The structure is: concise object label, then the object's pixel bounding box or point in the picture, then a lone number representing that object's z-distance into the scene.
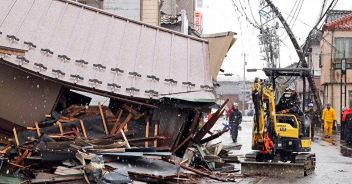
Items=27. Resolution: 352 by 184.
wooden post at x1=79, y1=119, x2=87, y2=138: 14.11
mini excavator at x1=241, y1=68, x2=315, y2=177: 14.84
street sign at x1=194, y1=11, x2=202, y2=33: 52.58
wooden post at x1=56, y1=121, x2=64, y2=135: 14.05
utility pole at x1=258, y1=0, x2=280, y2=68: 37.38
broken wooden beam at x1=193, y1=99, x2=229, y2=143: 16.34
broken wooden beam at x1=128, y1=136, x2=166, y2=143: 14.29
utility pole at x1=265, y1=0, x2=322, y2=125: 31.73
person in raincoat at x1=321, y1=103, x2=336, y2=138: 32.28
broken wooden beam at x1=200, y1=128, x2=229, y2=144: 17.19
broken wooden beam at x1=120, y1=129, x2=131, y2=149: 13.35
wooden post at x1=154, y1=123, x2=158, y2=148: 14.59
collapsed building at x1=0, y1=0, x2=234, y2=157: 14.61
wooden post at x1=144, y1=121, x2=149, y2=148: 14.52
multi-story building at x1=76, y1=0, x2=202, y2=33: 24.83
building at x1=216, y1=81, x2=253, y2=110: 119.75
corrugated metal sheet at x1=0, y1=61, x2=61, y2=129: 14.52
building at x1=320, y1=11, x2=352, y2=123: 45.41
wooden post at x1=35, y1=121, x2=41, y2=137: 13.94
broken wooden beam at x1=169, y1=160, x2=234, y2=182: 13.36
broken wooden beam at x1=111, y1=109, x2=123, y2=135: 14.56
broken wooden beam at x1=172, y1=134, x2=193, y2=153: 15.41
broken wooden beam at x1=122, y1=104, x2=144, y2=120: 15.02
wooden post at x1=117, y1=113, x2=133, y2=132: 14.60
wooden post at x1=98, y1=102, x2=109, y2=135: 14.44
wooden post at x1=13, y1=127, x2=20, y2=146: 13.53
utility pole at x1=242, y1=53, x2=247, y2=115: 90.04
